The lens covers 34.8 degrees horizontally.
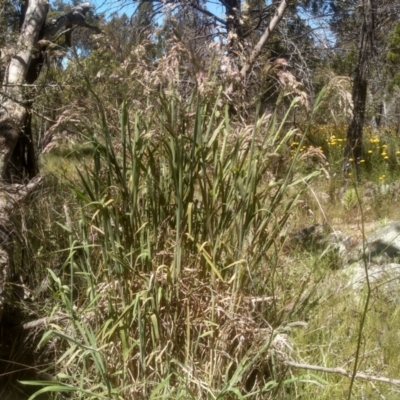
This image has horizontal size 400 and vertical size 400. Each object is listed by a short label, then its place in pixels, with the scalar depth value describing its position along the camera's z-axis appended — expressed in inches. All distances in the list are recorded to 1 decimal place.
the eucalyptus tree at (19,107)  138.5
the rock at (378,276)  142.2
